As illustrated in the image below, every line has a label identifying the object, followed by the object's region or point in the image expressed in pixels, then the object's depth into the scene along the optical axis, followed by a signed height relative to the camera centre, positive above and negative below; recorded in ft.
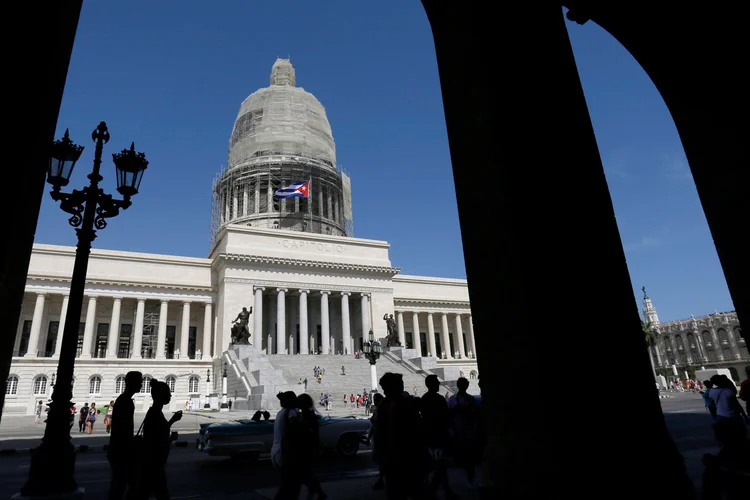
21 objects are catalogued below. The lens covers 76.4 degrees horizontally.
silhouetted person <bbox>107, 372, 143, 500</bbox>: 16.71 -0.88
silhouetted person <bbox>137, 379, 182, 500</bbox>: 15.83 -1.09
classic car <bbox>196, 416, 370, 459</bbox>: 32.94 -2.01
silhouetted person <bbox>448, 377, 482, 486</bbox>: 20.58 -1.61
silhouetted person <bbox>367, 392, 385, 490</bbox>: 20.92 -3.58
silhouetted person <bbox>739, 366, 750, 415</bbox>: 26.81 -0.84
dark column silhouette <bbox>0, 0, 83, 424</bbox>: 7.60 +4.94
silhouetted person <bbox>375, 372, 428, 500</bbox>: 13.96 -1.46
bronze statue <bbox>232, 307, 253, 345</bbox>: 124.98 +20.22
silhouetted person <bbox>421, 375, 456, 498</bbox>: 18.70 -1.22
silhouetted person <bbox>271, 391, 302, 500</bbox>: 15.72 -1.43
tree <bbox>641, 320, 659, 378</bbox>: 204.27 +19.42
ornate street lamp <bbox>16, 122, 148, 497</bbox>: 19.83 +7.57
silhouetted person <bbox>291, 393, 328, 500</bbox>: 16.21 -1.34
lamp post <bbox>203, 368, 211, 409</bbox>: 117.39 +8.53
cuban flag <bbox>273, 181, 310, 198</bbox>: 160.45 +69.67
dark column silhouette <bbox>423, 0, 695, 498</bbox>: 7.80 +1.95
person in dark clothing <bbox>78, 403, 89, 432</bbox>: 66.95 +0.72
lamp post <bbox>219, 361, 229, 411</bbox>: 101.14 +3.97
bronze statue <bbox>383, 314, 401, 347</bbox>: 142.00 +18.93
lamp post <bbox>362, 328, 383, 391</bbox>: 89.25 +8.64
